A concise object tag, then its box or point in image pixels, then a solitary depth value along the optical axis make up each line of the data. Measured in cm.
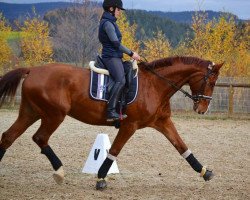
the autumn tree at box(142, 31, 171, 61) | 2783
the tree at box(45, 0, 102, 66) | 3228
